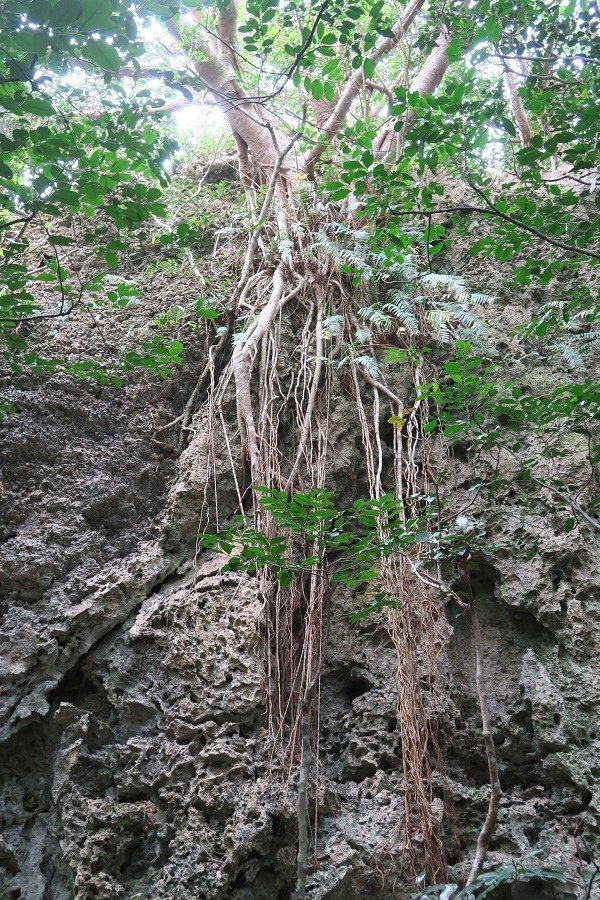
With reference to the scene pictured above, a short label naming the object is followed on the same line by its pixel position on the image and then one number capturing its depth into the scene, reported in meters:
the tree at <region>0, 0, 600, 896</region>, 2.45
